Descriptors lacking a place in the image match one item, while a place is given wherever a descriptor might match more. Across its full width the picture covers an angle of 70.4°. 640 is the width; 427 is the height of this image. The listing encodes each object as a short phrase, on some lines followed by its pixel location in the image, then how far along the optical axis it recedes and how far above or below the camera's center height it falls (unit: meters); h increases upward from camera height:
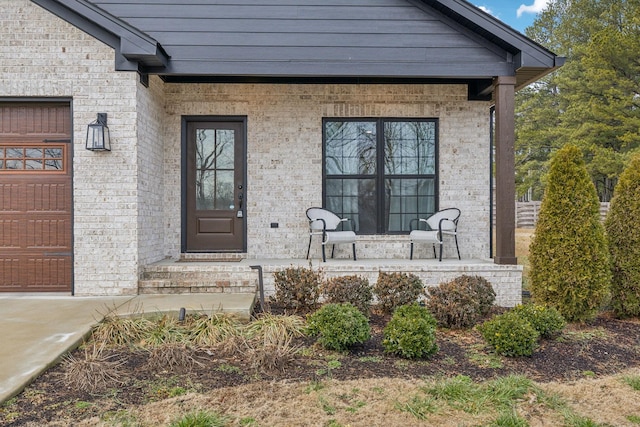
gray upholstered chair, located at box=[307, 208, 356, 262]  6.29 -0.17
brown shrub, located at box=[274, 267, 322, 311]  4.85 -0.79
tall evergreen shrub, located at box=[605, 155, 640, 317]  4.86 -0.31
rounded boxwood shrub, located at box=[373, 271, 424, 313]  4.79 -0.80
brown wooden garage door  5.55 +0.19
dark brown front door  6.82 +0.41
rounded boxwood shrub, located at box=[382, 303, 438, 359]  3.54 -0.97
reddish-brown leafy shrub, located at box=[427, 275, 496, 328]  4.44 -0.88
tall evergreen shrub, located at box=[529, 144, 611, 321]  4.60 -0.33
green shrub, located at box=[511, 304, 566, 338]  3.96 -0.92
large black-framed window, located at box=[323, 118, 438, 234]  6.93 +0.67
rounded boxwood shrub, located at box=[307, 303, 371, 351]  3.69 -0.93
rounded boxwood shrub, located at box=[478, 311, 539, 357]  3.62 -0.98
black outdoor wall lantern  5.31 +0.89
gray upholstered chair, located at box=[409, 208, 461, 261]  6.30 -0.20
